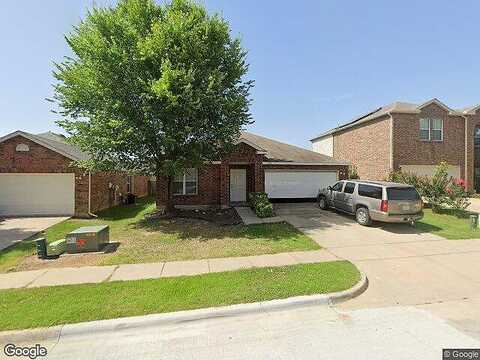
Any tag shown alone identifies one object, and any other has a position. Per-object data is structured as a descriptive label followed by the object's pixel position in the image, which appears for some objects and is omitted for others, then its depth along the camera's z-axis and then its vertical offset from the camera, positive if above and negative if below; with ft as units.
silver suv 36.83 -3.28
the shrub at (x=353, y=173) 72.95 +1.18
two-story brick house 68.90 +9.19
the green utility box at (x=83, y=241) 28.78 -6.27
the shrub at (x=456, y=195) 48.47 -2.92
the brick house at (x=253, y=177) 55.47 +0.12
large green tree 36.52 +12.10
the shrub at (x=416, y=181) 51.13 -0.61
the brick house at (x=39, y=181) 52.21 -0.60
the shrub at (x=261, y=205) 45.91 -4.52
